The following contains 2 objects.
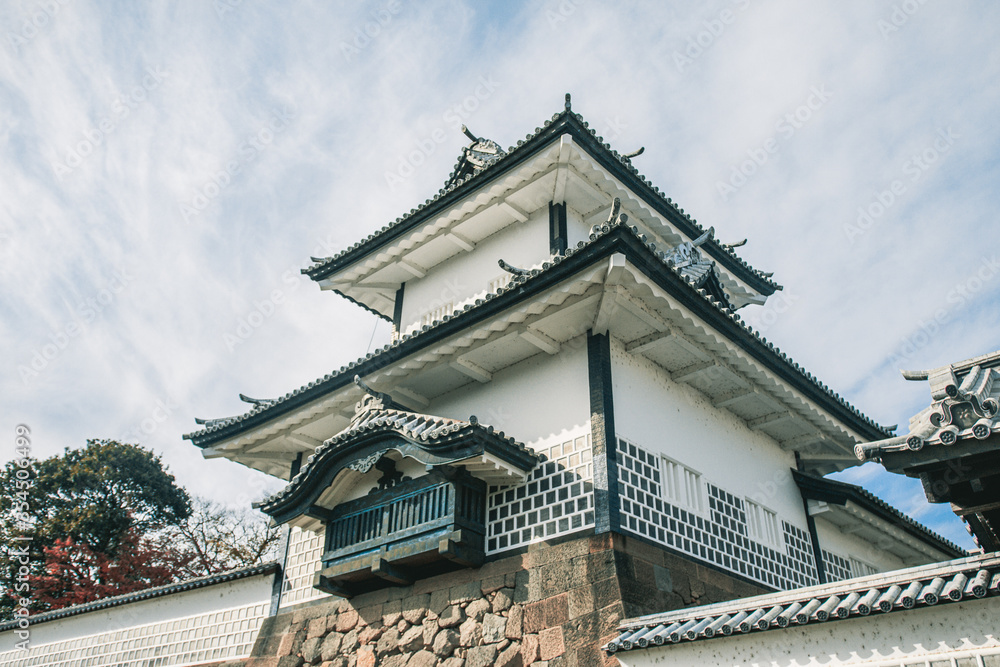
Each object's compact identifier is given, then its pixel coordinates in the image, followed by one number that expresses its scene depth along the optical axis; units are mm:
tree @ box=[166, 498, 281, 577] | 25609
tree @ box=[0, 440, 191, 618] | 23466
